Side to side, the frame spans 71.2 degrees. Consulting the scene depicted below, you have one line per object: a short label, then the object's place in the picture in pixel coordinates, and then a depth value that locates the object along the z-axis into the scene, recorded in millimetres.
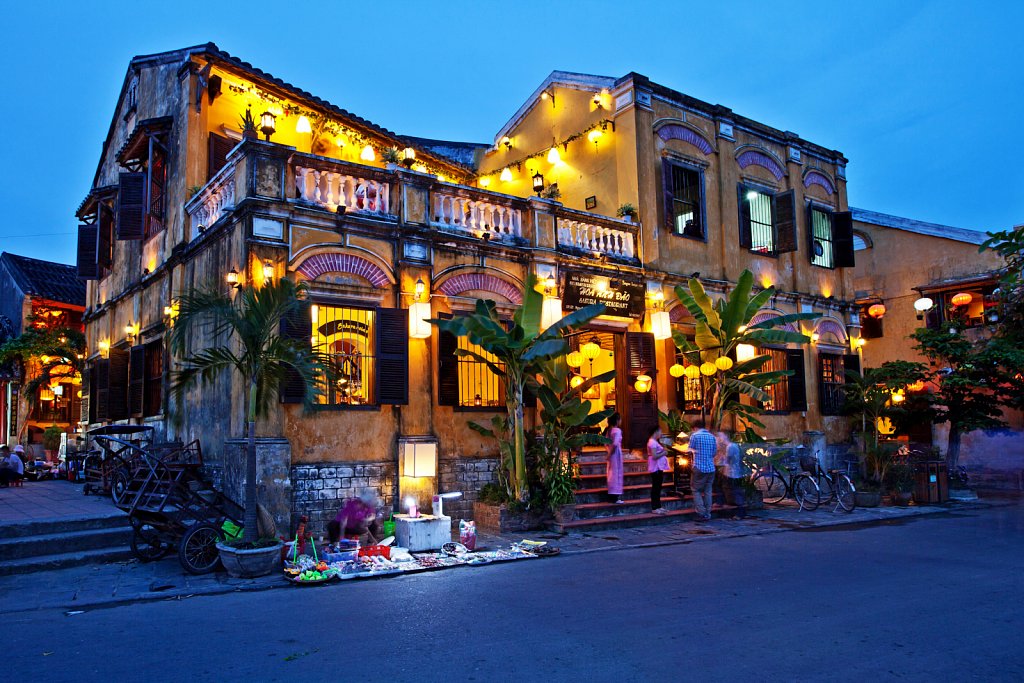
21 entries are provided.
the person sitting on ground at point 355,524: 9977
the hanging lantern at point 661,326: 15523
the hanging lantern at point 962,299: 20219
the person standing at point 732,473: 14062
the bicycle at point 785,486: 15023
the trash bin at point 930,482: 16078
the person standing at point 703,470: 13031
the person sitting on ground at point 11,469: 15117
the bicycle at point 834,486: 14641
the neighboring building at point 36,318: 21594
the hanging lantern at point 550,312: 13430
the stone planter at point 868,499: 15656
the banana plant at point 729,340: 14195
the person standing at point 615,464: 12844
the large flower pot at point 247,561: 8320
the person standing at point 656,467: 13047
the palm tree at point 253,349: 8422
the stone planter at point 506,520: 11609
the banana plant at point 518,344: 11266
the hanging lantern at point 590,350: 14523
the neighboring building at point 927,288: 20797
